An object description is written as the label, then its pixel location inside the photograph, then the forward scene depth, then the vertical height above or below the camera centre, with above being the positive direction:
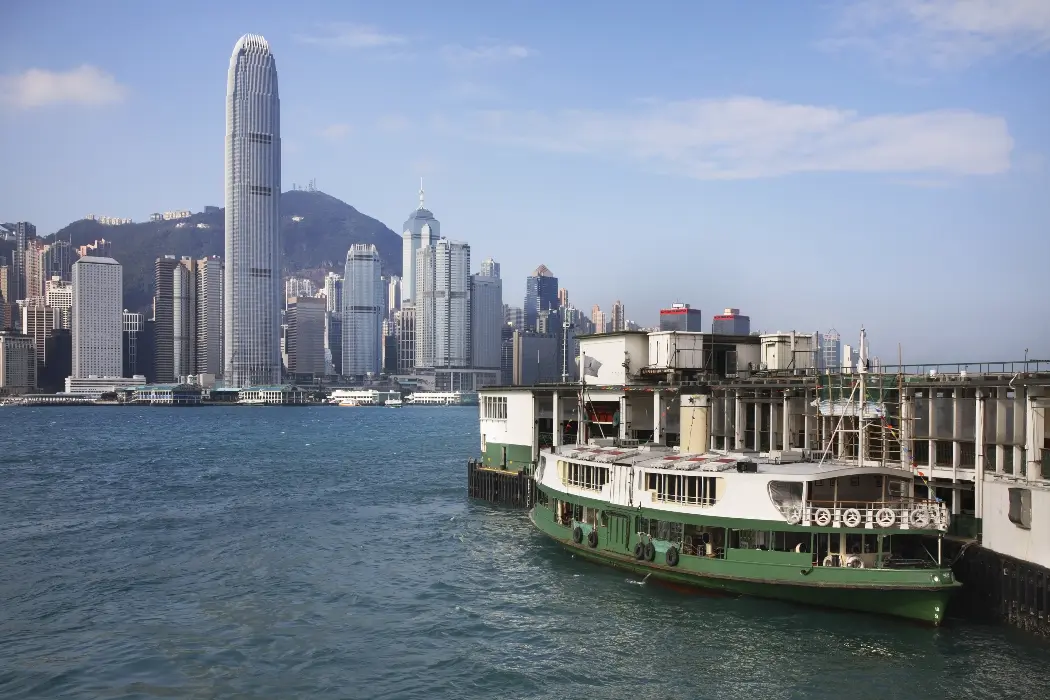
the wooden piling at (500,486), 60.41 -8.83
